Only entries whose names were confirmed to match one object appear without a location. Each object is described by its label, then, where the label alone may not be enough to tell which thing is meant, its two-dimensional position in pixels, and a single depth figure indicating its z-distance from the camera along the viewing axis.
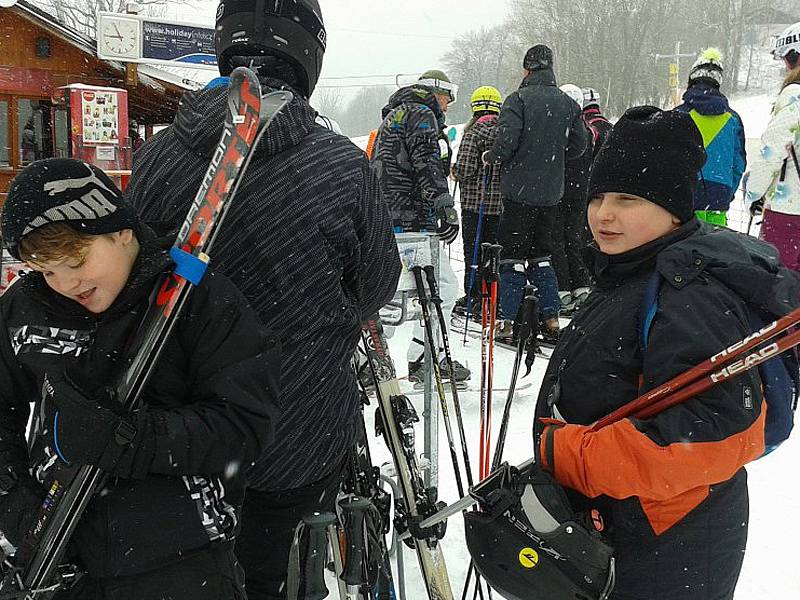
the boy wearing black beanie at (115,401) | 1.29
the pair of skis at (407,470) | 2.52
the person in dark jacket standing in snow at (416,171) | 4.83
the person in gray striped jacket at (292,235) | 1.63
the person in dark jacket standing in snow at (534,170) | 5.93
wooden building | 10.58
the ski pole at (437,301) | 3.11
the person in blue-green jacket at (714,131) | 4.82
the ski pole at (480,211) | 7.00
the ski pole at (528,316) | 2.38
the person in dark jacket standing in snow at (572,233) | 7.47
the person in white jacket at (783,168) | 4.72
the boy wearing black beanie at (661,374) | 1.40
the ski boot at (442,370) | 5.07
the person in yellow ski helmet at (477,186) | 7.05
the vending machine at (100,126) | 9.92
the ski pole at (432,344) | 2.98
